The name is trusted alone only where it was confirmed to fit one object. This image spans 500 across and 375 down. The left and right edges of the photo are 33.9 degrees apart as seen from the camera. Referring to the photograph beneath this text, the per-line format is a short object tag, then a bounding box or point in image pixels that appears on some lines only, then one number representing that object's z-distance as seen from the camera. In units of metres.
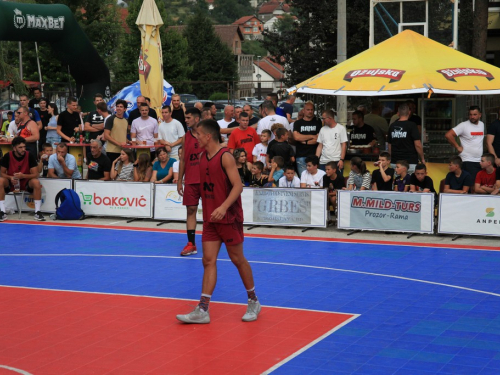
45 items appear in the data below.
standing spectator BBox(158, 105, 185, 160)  16.84
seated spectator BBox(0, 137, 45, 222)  16.84
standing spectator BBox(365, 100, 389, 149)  18.64
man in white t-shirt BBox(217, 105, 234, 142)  18.34
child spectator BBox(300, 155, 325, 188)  15.75
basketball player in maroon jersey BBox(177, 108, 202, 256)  12.51
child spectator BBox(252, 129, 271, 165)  16.80
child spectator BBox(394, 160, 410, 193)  15.23
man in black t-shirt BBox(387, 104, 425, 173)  16.02
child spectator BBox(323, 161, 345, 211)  15.86
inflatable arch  20.94
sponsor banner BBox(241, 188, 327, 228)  15.56
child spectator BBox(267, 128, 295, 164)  16.48
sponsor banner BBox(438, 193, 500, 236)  14.34
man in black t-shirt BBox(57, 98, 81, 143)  19.30
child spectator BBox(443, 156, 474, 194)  14.97
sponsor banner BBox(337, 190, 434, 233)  14.79
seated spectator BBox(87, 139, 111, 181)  17.41
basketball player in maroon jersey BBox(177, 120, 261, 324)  9.29
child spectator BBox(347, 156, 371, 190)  15.73
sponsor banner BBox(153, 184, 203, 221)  16.39
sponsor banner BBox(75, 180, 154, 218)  16.70
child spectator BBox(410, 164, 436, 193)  15.05
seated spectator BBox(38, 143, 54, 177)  18.00
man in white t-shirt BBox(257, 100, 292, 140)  17.36
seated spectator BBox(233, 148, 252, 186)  16.20
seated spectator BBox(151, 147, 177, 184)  16.66
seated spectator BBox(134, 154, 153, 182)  16.97
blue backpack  16.98
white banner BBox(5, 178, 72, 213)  17.31
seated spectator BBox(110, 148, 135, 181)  17.19
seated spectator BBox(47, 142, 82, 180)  17.48
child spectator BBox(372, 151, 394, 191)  15.49
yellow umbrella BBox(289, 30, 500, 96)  16.12
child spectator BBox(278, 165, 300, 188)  15.79
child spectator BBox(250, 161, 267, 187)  16.12
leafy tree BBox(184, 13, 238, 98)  69.44
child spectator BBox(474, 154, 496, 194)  14.84
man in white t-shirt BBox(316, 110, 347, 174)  16.44
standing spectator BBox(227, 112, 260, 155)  16.94
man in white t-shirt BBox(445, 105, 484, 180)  15.63
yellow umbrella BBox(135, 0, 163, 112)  20.06
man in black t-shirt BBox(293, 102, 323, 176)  16.88
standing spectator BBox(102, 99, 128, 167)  17.88
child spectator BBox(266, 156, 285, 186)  16.12
